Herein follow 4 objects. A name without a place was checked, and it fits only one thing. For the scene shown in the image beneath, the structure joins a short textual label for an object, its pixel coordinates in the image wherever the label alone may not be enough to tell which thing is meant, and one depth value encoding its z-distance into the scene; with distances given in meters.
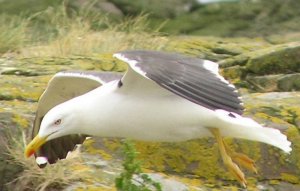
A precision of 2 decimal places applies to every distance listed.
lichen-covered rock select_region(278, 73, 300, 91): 14.25
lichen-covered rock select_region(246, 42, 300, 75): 14.87
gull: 10.60
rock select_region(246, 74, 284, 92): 14.44
